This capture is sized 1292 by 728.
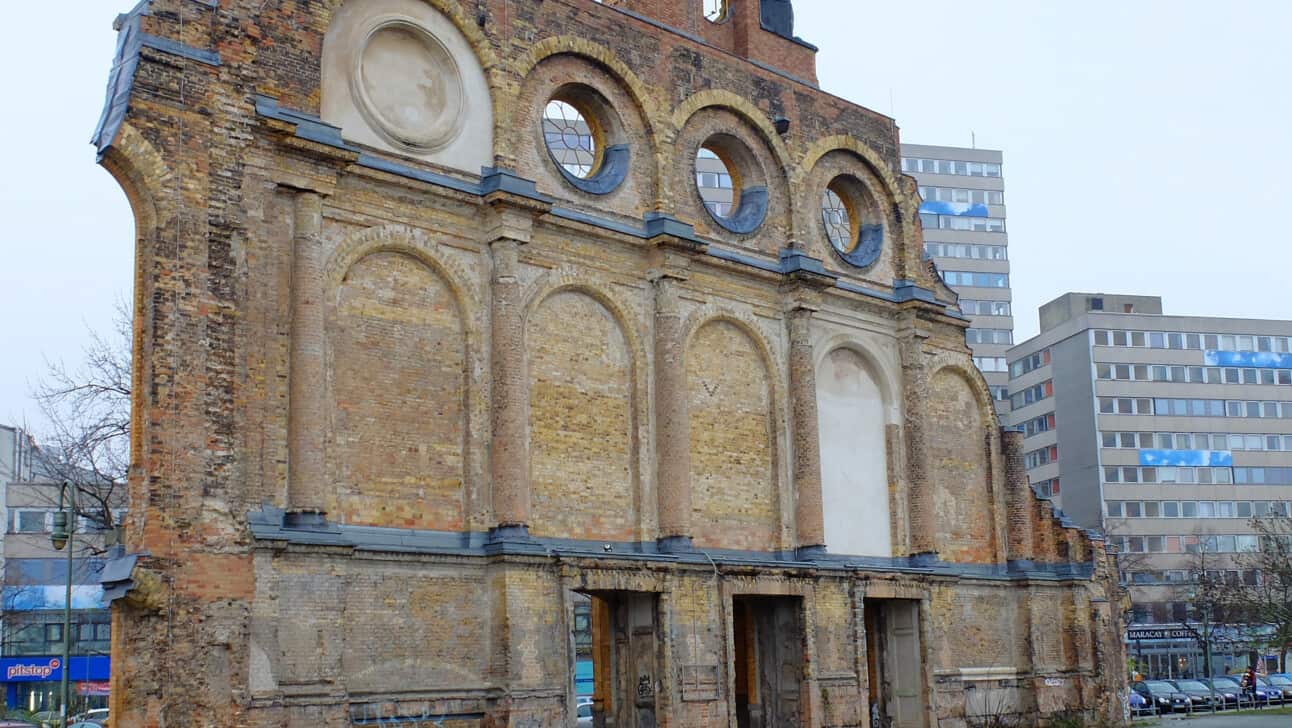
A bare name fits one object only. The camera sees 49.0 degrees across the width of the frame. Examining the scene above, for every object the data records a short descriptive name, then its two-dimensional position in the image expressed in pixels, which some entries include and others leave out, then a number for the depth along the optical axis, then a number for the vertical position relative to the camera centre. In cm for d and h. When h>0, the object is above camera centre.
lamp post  2423 +174
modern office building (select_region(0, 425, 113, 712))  5997 +49
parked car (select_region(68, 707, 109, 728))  3514 -251
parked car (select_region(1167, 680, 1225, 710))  4653 -321
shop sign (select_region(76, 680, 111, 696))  5721 -245
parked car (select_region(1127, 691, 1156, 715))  4439 -334
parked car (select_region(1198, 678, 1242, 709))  4803 -335
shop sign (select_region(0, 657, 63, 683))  6091 -171
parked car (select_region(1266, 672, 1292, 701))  5291 -325
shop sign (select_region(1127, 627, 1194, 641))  7025 -184
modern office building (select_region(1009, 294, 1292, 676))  7662 +859
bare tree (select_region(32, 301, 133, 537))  3194 +424
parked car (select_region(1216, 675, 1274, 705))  4975 -343
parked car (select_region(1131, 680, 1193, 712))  4528 -317
